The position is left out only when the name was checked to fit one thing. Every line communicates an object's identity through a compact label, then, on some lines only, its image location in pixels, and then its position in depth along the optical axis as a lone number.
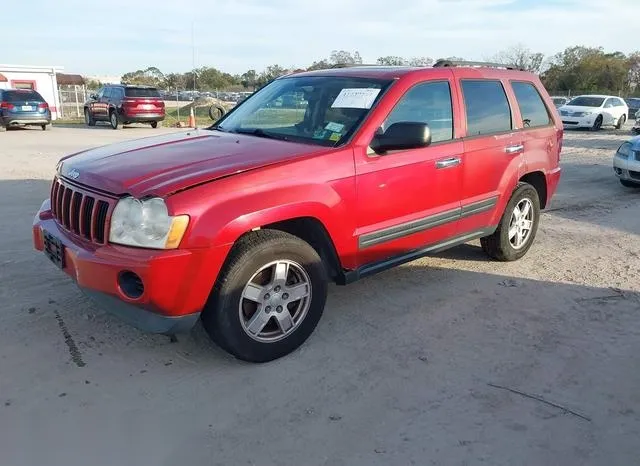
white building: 32.81
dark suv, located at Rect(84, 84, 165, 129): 21.19
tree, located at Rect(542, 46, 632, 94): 54.22
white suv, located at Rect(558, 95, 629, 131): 22.27
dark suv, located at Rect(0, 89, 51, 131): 19.83
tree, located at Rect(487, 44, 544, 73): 61.81
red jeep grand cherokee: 3.03
